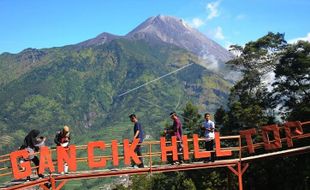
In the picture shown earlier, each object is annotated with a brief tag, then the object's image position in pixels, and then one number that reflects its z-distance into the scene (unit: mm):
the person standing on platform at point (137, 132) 19622
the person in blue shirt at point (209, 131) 20969
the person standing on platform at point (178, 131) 20436
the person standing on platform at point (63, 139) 19344
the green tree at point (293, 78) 50312
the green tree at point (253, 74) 57500
